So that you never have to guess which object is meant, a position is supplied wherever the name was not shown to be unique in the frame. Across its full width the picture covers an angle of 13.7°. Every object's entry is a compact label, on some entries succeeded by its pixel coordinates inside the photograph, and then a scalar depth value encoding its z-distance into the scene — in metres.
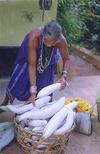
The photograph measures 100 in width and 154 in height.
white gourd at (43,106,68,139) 3.75
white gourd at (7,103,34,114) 4.00
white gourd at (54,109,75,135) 3.84
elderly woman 4.08
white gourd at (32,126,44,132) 3.86
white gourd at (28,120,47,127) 3.89
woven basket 3.82
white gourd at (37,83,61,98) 4.02
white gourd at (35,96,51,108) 3.98
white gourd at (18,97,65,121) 3.93
